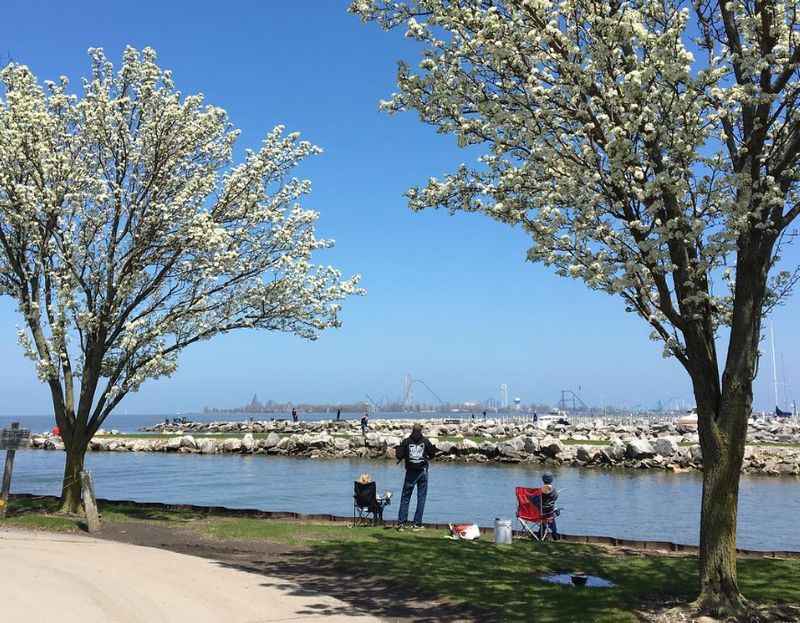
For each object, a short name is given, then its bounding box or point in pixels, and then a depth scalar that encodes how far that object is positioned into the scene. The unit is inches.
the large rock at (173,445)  2085.4
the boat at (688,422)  2866.6
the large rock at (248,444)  1932.8
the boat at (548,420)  2910.9
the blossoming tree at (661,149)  319.6
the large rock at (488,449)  1598.2
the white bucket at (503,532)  543.8
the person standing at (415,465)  597.3
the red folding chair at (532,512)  601.3
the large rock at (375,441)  1787.6
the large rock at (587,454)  1526.8
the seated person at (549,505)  600.4
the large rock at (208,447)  1984.9
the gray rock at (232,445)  1971.0
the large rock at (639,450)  1491.1
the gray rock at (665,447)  1510.8
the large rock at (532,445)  1611.7
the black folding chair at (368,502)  634.8
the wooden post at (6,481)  593.3
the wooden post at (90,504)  553.9
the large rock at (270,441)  1924.6
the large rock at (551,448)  1581.0
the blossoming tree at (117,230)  613.6
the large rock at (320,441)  1835.6
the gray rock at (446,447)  1651.1
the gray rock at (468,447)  1628.9
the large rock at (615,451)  1503.4
